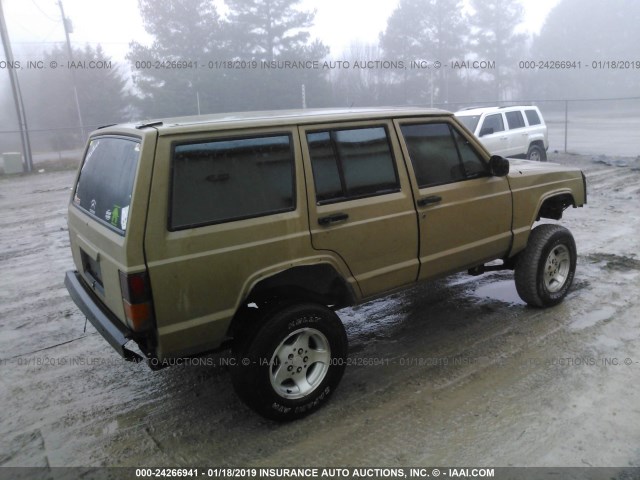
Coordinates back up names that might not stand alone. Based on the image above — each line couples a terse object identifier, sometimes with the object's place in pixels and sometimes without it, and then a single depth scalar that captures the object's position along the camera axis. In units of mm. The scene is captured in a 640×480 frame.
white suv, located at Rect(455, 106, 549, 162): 12570
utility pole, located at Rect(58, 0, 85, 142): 27047
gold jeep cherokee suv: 2918
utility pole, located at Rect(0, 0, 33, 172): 18367
